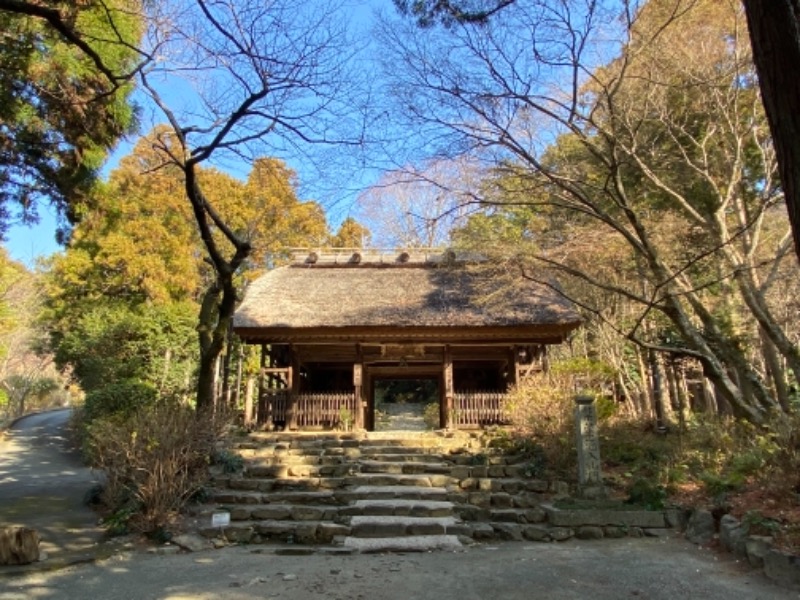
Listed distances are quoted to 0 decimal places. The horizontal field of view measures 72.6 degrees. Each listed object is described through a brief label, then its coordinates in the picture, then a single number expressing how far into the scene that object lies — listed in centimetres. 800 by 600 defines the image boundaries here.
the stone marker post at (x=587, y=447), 747
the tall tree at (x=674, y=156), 809
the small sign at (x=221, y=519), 675
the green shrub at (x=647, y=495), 691
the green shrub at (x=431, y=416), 2022
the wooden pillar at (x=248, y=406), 1272
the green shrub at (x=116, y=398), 1360
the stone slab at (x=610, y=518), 666
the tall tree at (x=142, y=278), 1659
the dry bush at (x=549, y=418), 848
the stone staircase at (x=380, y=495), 656
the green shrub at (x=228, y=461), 857
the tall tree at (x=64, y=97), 660
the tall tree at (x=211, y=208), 692
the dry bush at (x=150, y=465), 661
